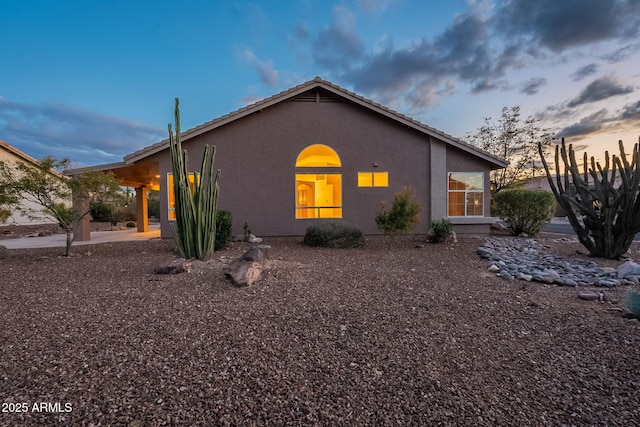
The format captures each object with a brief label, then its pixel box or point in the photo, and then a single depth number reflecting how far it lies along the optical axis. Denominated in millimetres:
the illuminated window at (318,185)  11164
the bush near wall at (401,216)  8945
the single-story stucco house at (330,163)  10695
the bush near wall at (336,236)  8969
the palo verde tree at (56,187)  7000
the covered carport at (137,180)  10656
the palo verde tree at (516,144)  18328
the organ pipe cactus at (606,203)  6949
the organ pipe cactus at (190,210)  6164
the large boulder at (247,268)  4773
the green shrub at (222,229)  8320
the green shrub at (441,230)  9656
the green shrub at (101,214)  18066
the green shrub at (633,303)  3605
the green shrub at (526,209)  11352
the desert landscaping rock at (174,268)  5492
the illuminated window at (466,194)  11547
